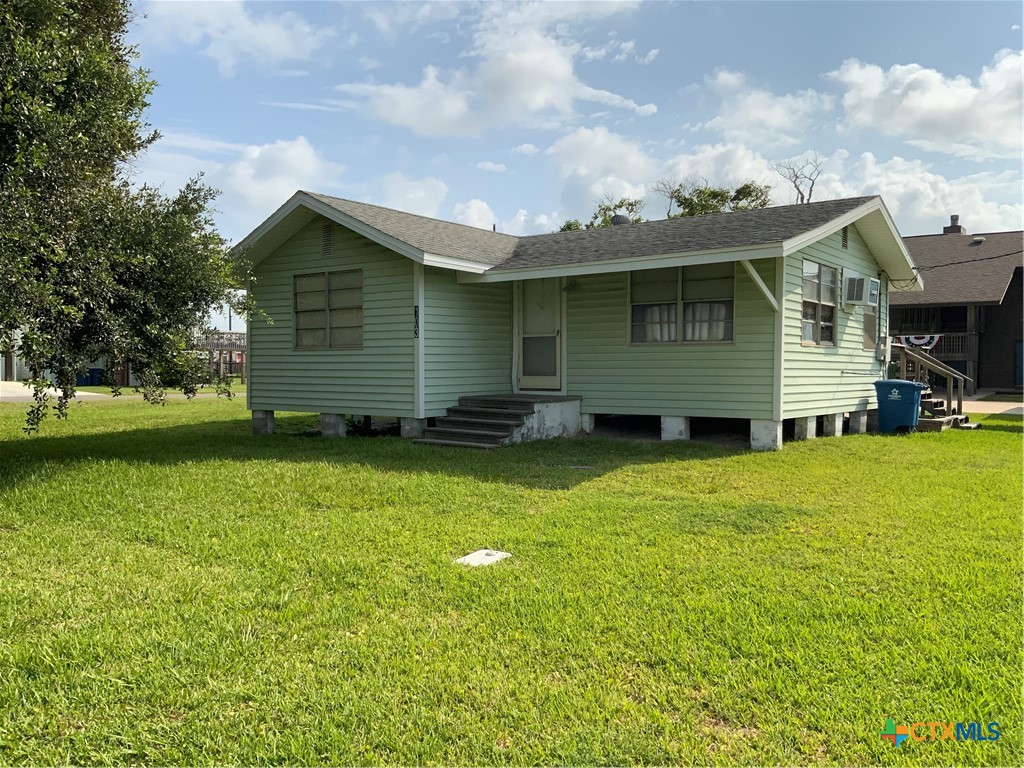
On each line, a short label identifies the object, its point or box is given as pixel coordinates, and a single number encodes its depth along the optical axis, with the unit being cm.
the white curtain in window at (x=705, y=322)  1009
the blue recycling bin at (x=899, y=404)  1168
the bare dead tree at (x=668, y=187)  3209
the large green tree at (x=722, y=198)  3034
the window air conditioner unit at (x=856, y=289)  1155
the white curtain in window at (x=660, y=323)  1047
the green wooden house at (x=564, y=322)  979
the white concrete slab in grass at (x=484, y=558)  452
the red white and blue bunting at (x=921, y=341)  2261
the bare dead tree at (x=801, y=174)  3275
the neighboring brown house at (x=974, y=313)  2333
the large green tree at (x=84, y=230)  618
